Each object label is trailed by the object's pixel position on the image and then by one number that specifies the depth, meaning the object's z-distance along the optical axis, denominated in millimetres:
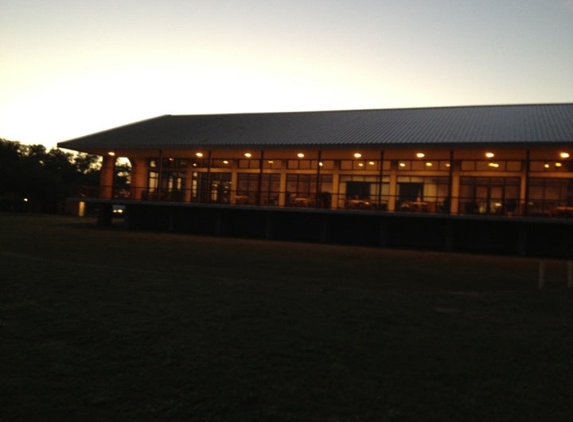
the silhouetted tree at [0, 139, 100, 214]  64938
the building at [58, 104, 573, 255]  28527
